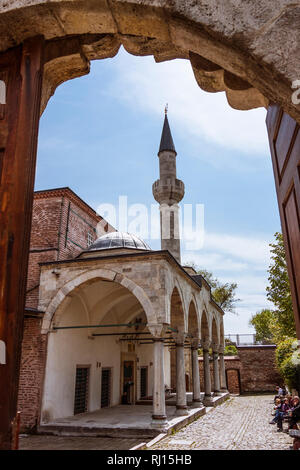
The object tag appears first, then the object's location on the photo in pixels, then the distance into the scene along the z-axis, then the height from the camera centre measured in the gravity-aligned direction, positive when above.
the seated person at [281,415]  10.89 -1.91
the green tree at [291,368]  13.62 -0.72
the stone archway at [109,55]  1.66 +1.50
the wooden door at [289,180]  1.97 +0.97
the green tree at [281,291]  15.41 +2.55
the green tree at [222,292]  38.94 +6.10
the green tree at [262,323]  47.72 +3.51
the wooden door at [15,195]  1.61 +0.79
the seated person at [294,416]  8.27 -1.49
